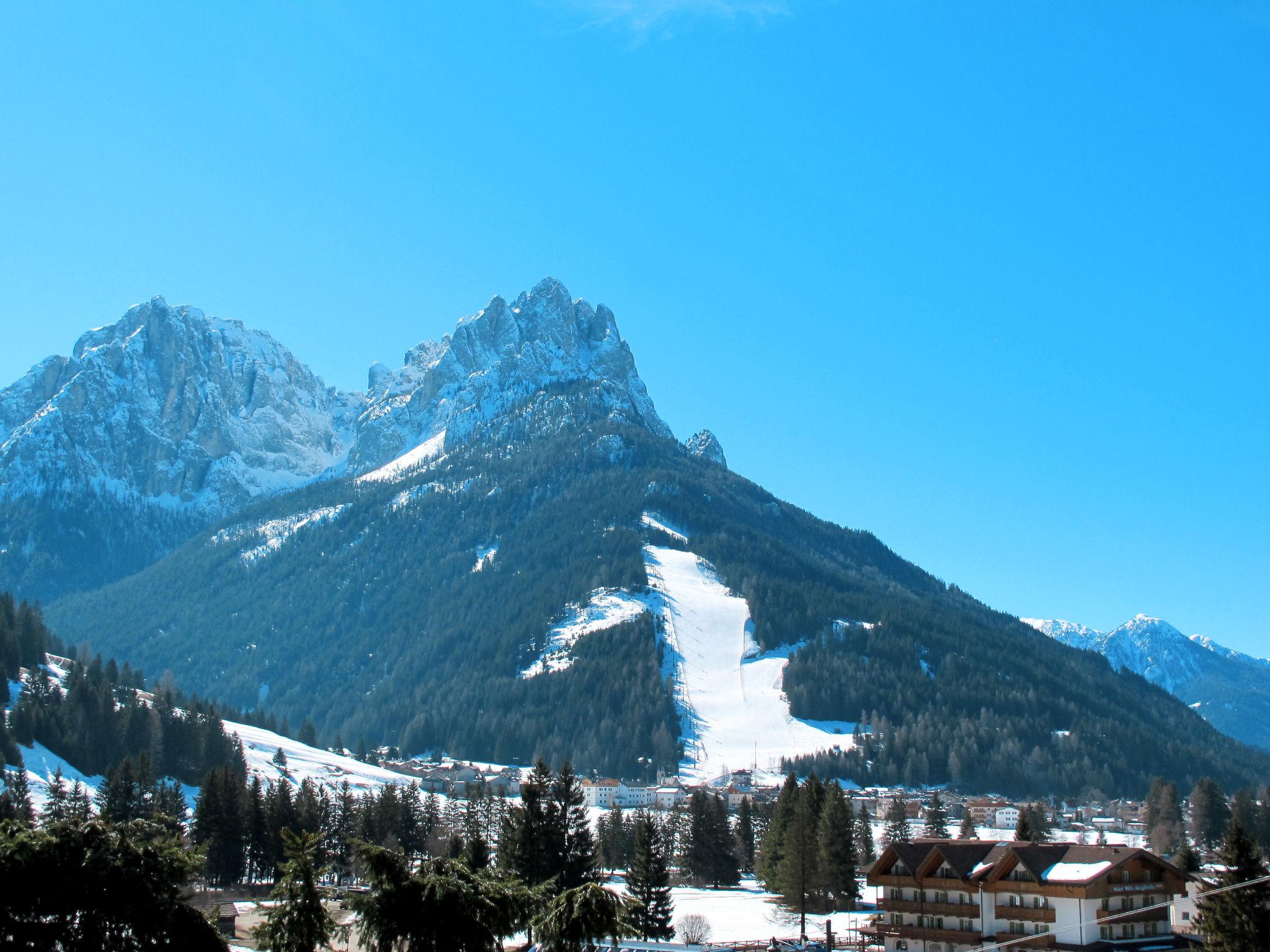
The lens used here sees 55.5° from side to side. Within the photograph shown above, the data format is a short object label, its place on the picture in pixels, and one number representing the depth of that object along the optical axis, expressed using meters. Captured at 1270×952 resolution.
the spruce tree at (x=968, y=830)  125.56
